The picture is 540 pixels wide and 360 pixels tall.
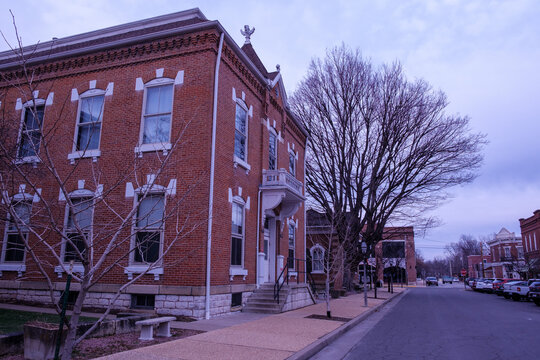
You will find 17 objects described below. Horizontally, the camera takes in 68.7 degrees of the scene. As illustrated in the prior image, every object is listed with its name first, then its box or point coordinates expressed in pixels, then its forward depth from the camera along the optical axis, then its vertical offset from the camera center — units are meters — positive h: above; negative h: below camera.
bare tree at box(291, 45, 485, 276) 25.75 +7.95
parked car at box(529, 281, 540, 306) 22.05 -1.43
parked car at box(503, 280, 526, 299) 28.80 -1.73
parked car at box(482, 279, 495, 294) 39.31 -2.02
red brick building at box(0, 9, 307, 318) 11.95 +3.68
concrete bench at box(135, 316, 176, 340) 8.13 -1.35
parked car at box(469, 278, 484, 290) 46.14 -2.05
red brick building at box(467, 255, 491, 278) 89.22 +0.25
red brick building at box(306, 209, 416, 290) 32.29 +2.13
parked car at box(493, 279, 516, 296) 33.52 -1.67
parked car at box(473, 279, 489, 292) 42.26 -1.98
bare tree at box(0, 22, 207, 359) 11.95 +1.88
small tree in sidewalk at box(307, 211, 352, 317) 31.48 +2.35
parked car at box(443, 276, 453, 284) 86.09 -3.01
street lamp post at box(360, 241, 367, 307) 20.53 +0.92
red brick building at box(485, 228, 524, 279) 71.32 +3.14
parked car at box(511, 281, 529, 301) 26.31 -1.62
